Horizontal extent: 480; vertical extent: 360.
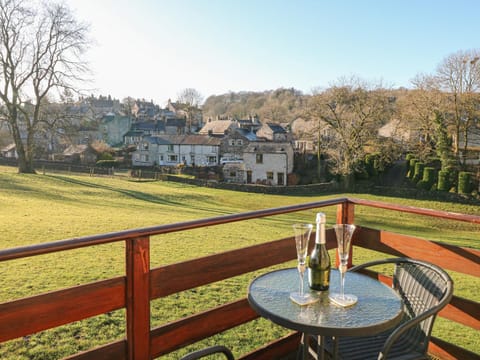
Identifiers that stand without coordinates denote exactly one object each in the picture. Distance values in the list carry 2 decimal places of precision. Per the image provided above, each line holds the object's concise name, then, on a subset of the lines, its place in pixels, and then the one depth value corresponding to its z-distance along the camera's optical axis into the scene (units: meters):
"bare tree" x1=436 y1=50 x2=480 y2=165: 25.56
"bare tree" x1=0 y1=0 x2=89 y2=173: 23.73
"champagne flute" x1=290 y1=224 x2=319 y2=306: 2.05
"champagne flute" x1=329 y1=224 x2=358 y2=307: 2.05
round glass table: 1.82
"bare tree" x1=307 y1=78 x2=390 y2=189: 28.70
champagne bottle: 2.02
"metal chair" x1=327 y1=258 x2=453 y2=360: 2.18
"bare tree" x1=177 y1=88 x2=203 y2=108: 79.76
